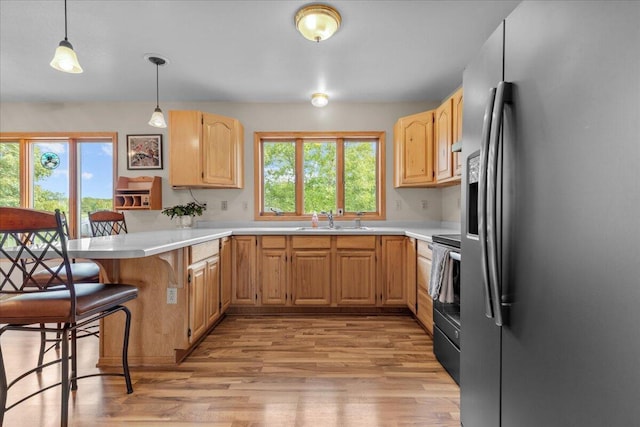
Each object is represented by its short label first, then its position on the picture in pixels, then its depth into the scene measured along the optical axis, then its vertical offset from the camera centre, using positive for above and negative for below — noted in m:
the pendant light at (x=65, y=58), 1.82 +0.92
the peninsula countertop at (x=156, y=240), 1.49 -0.19
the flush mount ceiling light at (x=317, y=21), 1.98 +1.27
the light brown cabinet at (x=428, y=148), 2.72 +0.66
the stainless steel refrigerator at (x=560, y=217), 0.54 -0.01
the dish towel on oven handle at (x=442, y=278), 1.92 -0.42
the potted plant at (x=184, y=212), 3.48 +0.00
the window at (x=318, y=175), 3.78 +0.46
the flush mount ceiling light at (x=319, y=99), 3.31 +1.22
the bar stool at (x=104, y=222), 2.90 -0.10
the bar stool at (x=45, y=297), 1.27 -0.42
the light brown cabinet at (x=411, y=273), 2.87 -0.59
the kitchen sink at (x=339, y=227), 3.34 -0.19
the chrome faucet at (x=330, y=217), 3.54 -0.06
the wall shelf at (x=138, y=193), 3.56 +0.22
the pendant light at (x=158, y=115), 2.70 +0.90
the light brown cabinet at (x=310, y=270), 3.13 -0.60
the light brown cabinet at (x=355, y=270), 3.12 -0.60
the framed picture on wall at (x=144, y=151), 3.71 +0.73
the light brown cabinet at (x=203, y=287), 2.22 -0.60
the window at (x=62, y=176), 3.78 +0.45
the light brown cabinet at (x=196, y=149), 3.19 +0.67
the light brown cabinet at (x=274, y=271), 3.13 -0.61
